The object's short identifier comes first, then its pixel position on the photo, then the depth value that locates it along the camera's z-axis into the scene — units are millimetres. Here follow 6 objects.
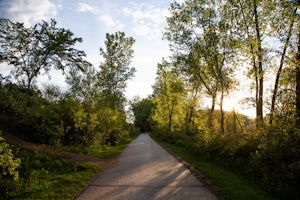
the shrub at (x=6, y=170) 5795
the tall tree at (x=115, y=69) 31500
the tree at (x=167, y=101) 38625
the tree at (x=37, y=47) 15586
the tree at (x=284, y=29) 11737
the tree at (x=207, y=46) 18688
